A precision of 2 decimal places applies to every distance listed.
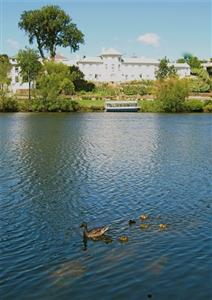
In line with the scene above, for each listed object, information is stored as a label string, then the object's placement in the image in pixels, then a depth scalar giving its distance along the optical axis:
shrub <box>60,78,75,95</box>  115.77
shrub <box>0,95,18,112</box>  110.90
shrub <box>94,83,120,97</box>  139.45
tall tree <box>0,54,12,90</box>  118.38
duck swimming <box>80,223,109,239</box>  17.83
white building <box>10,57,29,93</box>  141.07
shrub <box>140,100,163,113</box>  116.94
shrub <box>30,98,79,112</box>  113.06
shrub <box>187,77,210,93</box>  144.25
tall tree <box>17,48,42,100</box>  117.75
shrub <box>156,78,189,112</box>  115.06
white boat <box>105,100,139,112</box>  118.81
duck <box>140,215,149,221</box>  20.61
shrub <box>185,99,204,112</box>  117.62
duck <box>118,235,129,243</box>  17.75
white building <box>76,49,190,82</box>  177.00
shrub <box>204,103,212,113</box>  117.88
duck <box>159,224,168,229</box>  19.39
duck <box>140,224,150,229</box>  19.48
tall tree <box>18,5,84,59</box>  133.75
